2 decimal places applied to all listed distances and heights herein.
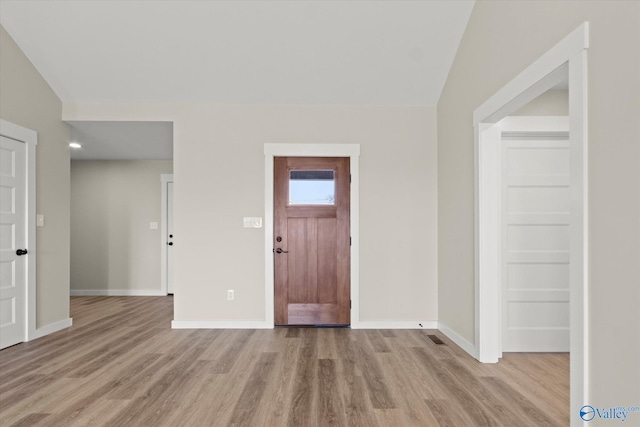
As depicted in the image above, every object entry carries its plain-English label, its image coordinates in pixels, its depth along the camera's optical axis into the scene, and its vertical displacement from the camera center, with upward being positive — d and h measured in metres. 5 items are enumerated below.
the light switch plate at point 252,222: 4.20 -0.12
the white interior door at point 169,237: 6.18 -0.45
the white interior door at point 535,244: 3.35 -0.30
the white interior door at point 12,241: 3.49 -0.30
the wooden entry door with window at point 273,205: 4.16 +0.08
